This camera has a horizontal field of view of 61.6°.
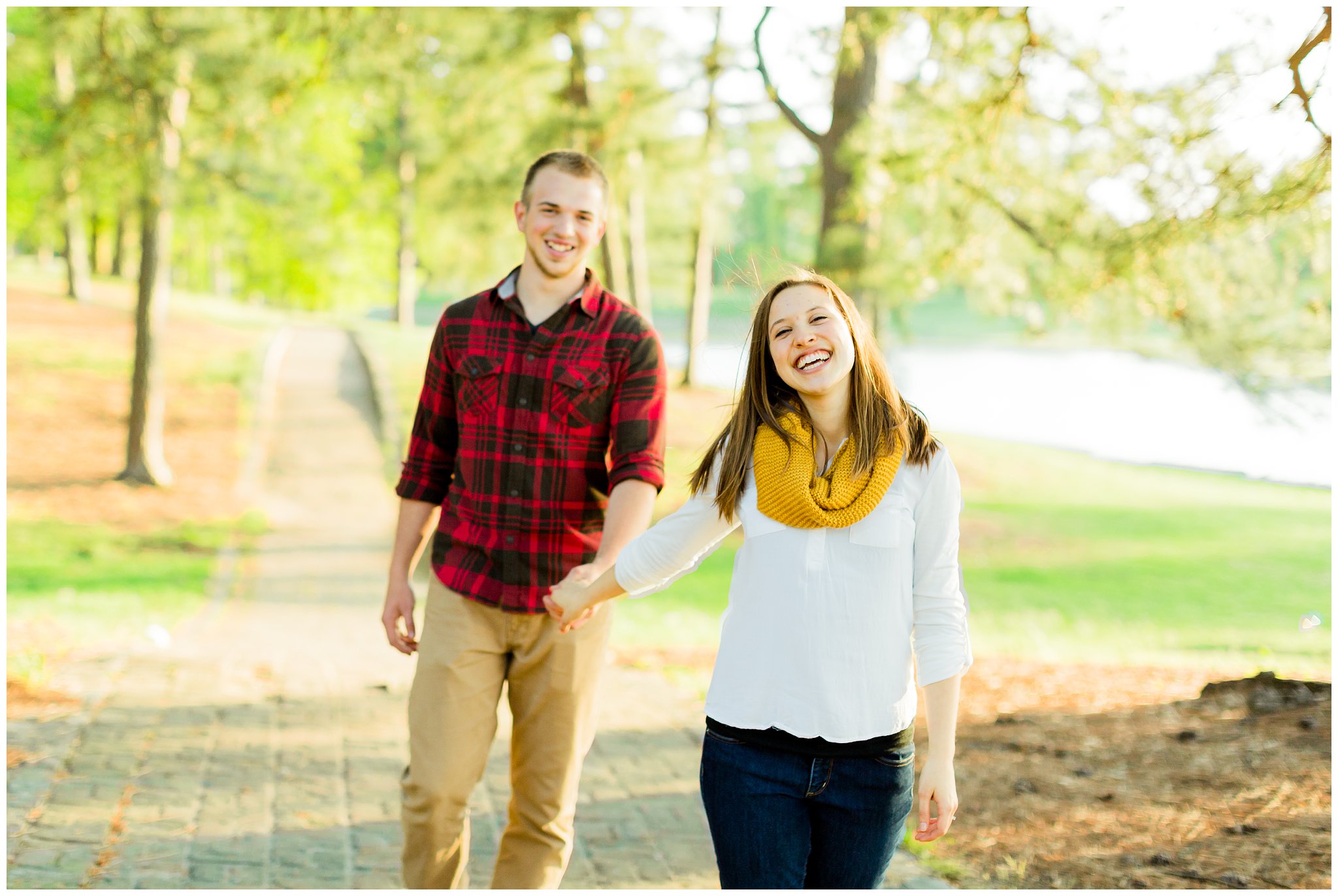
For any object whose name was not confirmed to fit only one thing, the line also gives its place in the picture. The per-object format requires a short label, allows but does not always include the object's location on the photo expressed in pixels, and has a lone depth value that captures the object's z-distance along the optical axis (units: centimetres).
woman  238
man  322
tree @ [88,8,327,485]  1055
